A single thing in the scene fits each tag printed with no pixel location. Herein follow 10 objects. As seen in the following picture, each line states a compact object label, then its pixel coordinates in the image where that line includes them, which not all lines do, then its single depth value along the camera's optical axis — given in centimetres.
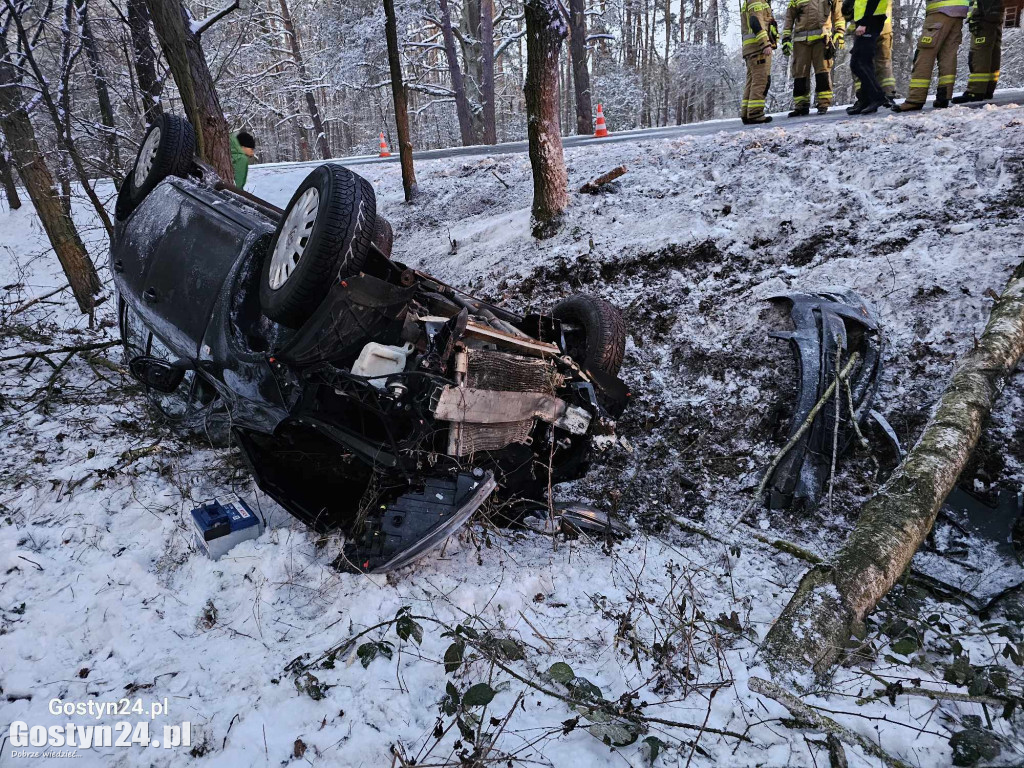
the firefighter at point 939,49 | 605
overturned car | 267
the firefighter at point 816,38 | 706
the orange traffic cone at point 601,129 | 1204
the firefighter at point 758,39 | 736
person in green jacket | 693
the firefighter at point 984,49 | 608
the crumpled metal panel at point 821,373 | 350
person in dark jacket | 651
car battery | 288
